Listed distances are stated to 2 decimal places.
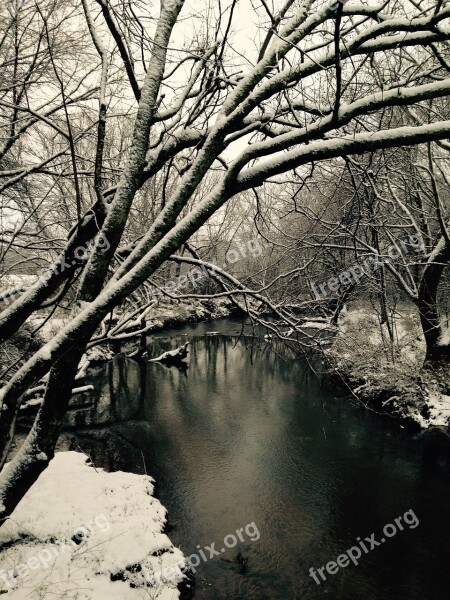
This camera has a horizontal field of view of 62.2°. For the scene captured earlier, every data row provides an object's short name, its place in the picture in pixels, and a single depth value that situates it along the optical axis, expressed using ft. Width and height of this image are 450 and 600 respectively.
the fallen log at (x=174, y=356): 54.34
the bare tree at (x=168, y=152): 7.77
